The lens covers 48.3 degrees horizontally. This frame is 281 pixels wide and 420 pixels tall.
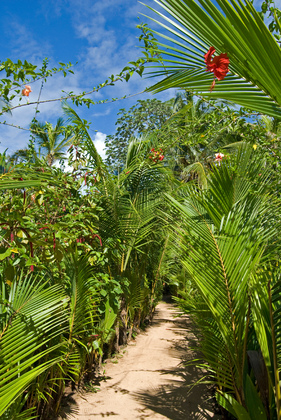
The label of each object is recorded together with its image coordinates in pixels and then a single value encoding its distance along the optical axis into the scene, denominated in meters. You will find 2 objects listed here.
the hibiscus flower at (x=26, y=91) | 2.23
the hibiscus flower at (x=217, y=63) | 0.93
